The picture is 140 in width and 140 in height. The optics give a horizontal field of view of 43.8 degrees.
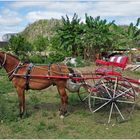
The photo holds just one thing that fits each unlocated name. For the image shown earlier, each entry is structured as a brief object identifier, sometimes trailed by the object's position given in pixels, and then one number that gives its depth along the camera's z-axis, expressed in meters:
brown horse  4.05
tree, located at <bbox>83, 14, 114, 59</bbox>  12.27
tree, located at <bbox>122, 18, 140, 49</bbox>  12.87
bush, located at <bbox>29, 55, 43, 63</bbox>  11.40
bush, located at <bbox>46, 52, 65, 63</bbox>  11.97
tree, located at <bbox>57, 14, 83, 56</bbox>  12.53
